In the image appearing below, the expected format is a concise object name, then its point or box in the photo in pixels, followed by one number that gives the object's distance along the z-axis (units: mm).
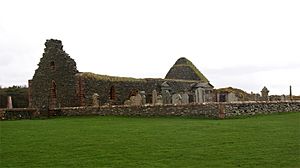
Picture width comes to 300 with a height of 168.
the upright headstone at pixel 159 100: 26558
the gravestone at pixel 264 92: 31089
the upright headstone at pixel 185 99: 25616
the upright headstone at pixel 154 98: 26422
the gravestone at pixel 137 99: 26562
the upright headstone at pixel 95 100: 28661
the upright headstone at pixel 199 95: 25719
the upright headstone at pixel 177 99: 25484
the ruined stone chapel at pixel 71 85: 32188
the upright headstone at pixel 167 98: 26672
